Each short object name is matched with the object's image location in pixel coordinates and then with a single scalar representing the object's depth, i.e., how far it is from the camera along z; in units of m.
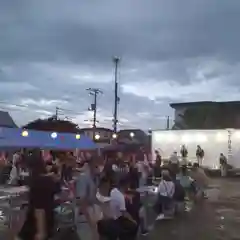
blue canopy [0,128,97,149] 15.25
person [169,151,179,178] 6.91
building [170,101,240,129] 36.38
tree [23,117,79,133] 40.44
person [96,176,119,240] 4.23
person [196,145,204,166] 22.63
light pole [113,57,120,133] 25.30
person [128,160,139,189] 7.14
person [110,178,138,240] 4.24
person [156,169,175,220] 6.60
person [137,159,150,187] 9.39
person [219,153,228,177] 19.92
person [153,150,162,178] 11.53
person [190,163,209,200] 7.83
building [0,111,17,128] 41.85
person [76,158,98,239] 5.11
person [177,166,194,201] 8.07
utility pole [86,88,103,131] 31.15
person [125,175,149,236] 4.92
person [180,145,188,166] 21.81
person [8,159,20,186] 11.39
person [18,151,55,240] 3.69
